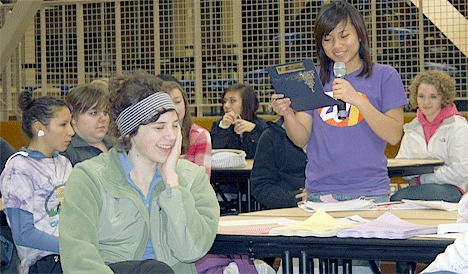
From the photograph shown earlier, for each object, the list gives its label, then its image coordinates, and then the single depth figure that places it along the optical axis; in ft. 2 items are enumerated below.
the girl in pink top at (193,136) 15.44
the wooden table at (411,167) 18.58
